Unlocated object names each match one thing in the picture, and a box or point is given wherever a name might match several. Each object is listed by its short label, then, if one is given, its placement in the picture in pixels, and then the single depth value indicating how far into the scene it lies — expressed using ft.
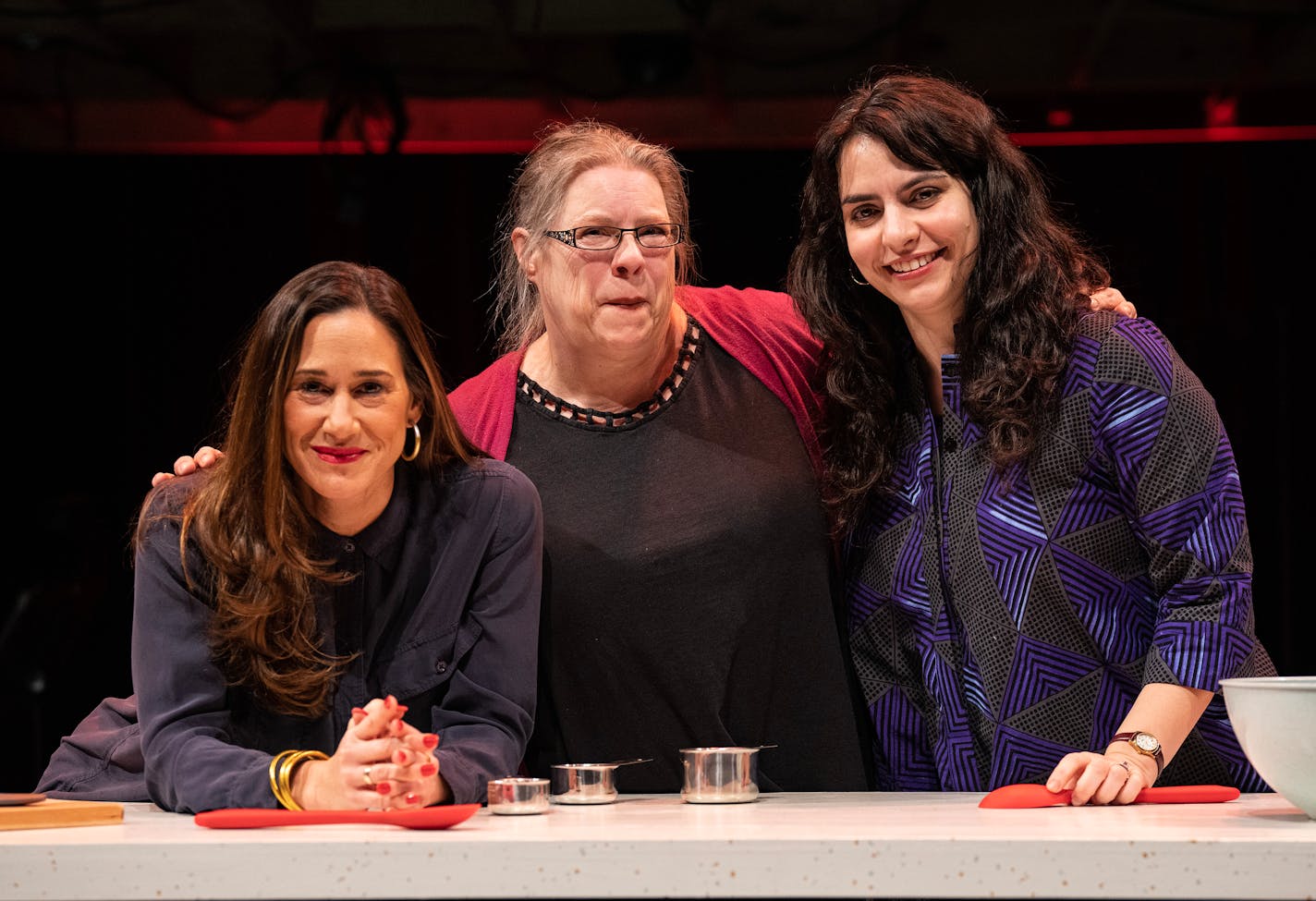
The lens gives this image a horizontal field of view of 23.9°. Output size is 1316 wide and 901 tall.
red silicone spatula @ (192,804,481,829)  9.81
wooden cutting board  10.01
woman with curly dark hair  10.95
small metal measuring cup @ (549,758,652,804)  10.59
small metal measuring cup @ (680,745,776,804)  10.57
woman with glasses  12.01
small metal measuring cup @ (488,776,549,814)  10.30
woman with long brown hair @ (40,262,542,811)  10.67
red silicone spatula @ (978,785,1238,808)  10.34
